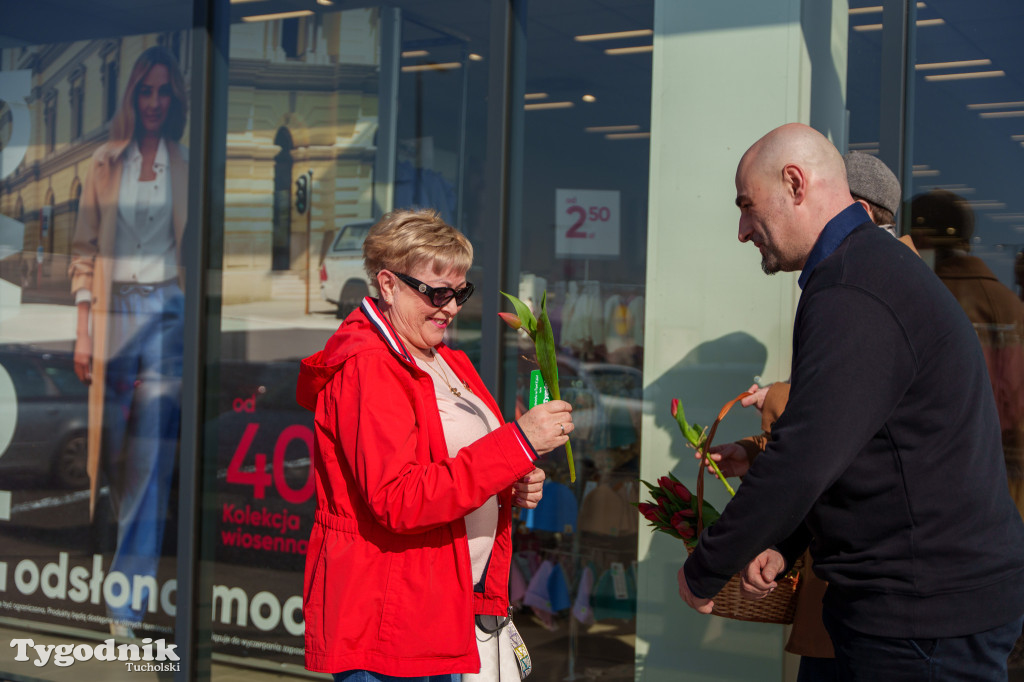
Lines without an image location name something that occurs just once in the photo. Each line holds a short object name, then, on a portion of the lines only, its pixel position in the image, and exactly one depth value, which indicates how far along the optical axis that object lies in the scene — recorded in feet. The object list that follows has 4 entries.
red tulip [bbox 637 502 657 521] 8.36
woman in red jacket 7.22
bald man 5.92
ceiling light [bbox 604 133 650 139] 12.97
